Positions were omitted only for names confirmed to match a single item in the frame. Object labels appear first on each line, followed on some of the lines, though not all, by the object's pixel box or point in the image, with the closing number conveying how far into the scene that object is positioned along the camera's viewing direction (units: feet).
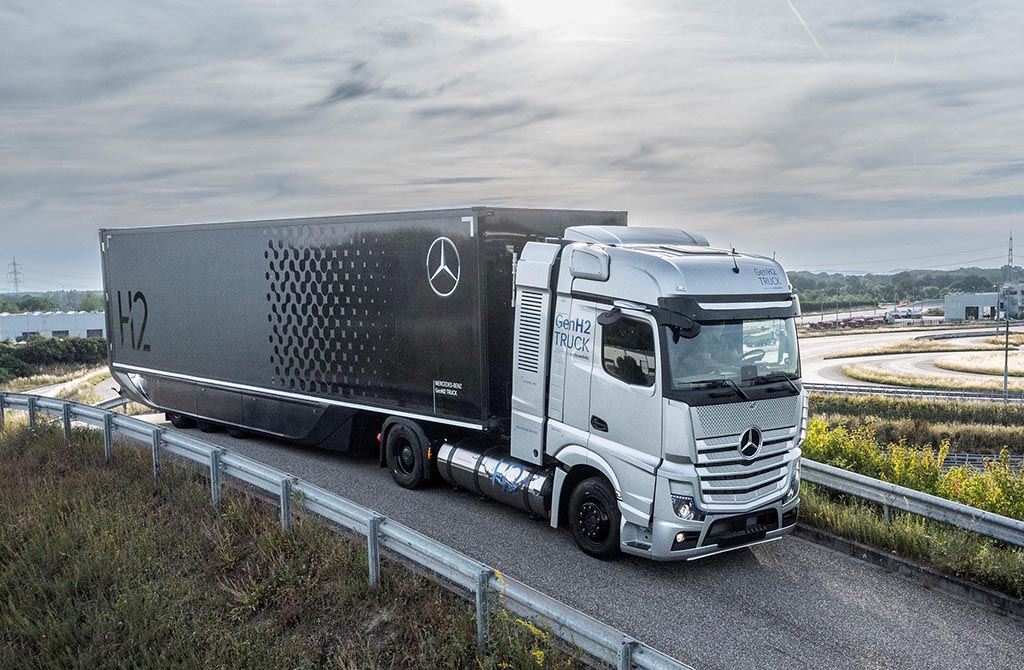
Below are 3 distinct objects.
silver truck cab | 26.99
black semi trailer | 34.86
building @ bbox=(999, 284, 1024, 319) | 427.66
